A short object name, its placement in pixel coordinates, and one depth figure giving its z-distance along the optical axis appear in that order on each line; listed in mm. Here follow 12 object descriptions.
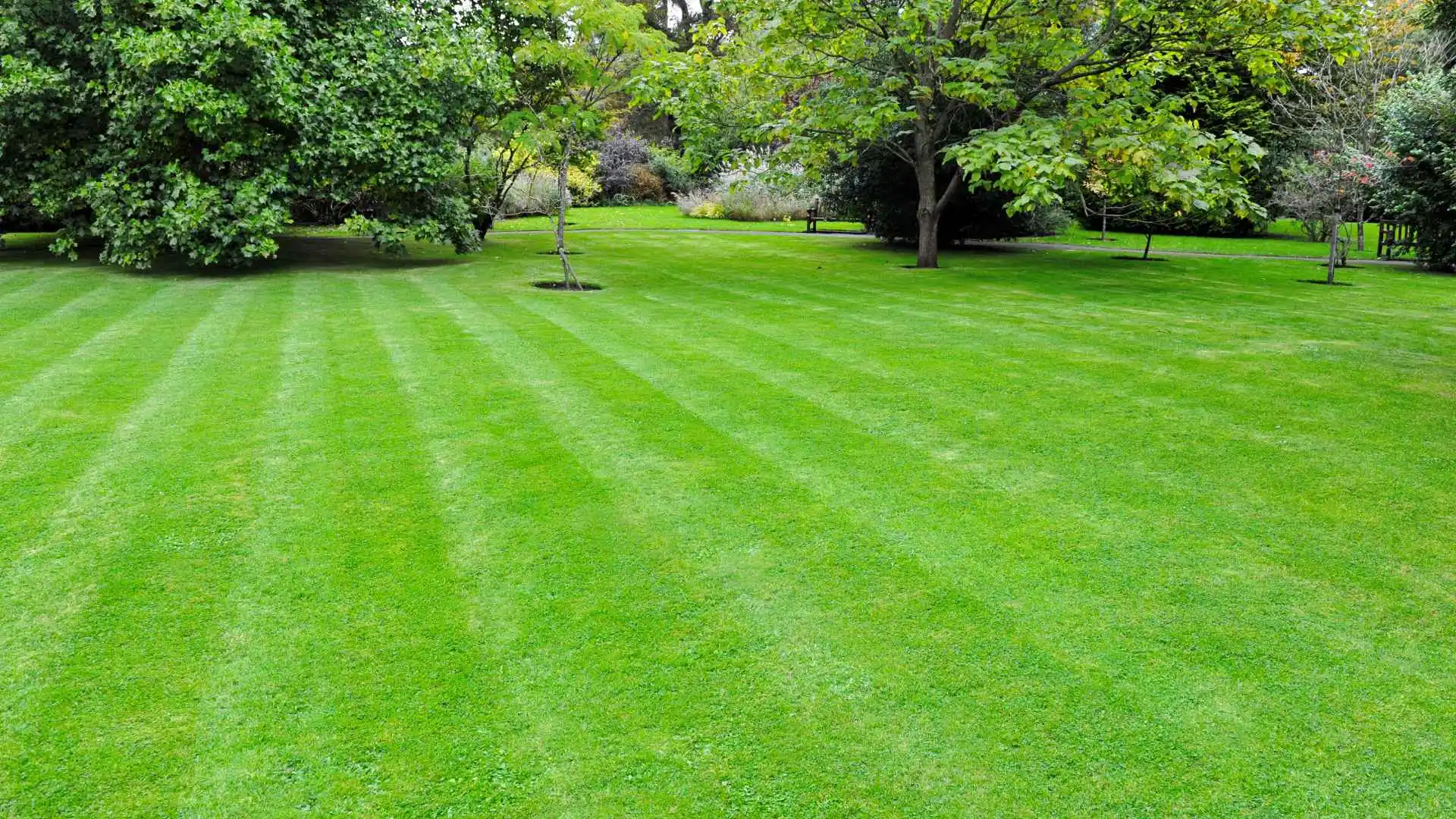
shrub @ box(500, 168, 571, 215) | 27766
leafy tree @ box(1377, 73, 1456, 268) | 15352
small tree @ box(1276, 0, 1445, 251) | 19203
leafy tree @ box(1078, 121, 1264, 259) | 11789
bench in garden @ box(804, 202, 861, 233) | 27422
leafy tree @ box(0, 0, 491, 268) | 12719
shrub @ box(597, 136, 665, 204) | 35844
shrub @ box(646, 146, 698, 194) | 35375
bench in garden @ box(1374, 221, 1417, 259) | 17916
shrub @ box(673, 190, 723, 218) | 30562
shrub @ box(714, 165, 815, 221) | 30203
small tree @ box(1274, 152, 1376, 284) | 16812
